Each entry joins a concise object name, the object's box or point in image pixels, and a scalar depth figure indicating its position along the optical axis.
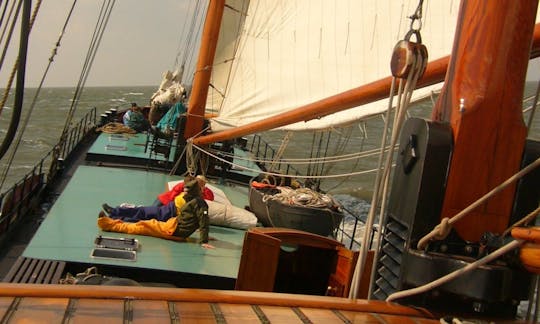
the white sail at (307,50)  7.31
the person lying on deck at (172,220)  7.85
